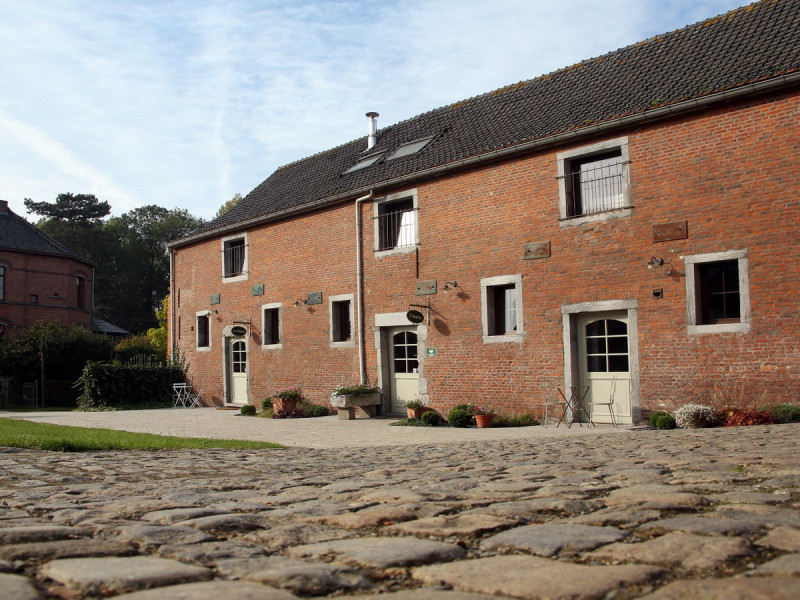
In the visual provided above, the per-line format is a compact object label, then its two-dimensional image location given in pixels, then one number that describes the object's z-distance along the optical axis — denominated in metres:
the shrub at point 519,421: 14.49
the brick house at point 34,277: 35.59
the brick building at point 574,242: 12.02
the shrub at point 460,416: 14.81
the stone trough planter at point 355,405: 16.91
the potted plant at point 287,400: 18.52
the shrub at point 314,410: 18.44
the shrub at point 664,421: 12.21
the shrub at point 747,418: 11.30
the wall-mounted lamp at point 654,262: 12.86
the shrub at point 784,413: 11.09
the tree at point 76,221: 60.88
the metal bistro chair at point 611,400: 13.61
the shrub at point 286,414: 18.45
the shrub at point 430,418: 15.16
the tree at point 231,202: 50.64
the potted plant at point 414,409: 15.80
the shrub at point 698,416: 11.81
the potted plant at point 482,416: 14.44
